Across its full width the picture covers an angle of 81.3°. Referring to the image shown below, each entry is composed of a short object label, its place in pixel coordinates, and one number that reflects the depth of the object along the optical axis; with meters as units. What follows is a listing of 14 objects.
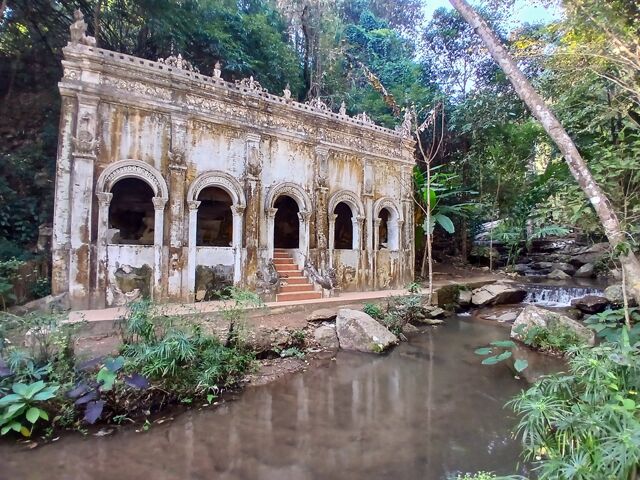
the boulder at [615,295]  10.48
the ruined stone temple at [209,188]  7.93
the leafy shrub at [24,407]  4.08
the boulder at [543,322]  7.70
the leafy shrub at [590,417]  2.38
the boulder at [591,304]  10.76
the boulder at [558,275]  17.92
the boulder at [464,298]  12.65
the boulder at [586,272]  18.27
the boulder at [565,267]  18.97
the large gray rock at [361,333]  7.86
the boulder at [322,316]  8.66
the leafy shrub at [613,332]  4.35
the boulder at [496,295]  12.67
